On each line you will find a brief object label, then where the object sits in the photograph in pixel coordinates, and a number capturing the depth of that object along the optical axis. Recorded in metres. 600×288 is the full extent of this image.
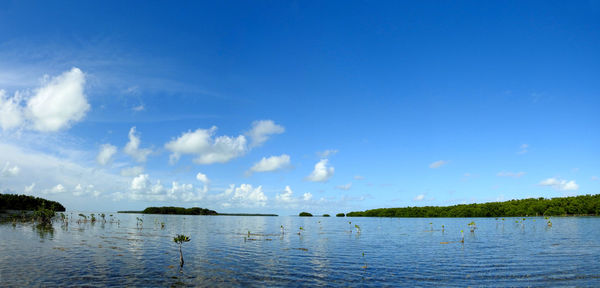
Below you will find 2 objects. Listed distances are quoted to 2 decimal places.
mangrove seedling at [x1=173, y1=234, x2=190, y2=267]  33.60
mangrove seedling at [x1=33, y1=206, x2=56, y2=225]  85.19
